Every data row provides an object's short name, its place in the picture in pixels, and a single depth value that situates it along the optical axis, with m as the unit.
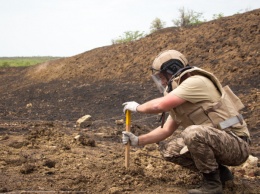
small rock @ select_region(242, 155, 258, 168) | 5.70
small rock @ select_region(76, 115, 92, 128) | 10.12
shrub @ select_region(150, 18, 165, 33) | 29.36
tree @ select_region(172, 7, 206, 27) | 24.77
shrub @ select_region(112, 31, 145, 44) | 28.49
